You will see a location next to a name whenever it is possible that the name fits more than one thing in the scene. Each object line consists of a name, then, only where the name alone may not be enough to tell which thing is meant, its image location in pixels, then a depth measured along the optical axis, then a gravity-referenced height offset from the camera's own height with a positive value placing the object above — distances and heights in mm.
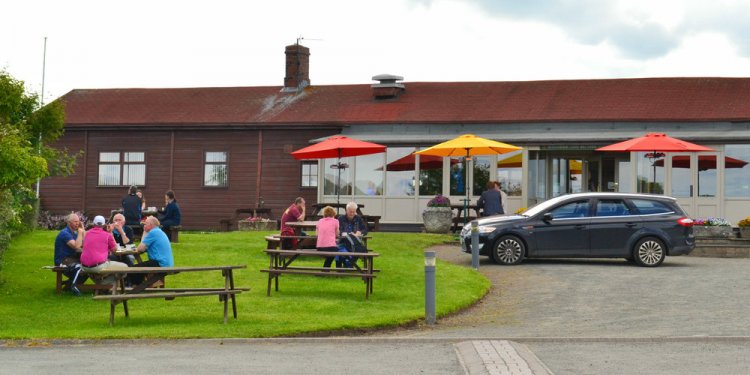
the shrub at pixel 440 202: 30186 +368
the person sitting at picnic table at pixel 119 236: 18922 -450
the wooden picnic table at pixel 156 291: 15164 -1044
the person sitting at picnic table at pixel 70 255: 17953 -700
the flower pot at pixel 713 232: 27906 -246
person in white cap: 17609 -605
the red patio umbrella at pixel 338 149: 28719 +1603
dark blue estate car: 23172 -232
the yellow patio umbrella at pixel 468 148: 28812 +1696
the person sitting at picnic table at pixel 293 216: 22931 -43
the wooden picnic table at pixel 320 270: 18000 -872
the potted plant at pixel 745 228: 28406 -148
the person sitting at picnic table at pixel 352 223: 21125 -147
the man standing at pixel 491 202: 27891 +360
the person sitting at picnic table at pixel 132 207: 25062 +80
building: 31766 +2199
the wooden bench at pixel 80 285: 17734 -1129
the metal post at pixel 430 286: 15742 -929
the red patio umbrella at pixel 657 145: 27406 +1749
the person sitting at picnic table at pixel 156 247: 17469 -530
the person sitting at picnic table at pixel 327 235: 20406 -354
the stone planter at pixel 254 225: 31266 -312
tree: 18125 +1355
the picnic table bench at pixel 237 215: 32750 -68
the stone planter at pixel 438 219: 30016 -66
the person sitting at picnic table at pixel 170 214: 24750 -61
